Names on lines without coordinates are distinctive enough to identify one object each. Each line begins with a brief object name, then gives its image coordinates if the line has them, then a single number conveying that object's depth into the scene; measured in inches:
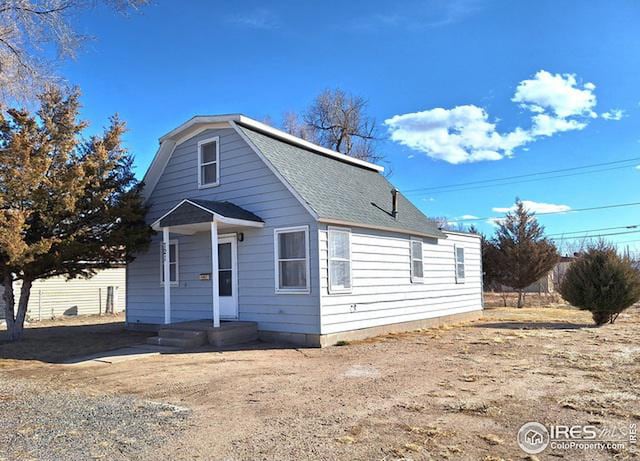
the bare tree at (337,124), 1244.5
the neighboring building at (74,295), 887.1
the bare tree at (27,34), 386.9
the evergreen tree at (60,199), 420.2
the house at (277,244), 443.2
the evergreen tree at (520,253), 957.2
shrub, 576.7
